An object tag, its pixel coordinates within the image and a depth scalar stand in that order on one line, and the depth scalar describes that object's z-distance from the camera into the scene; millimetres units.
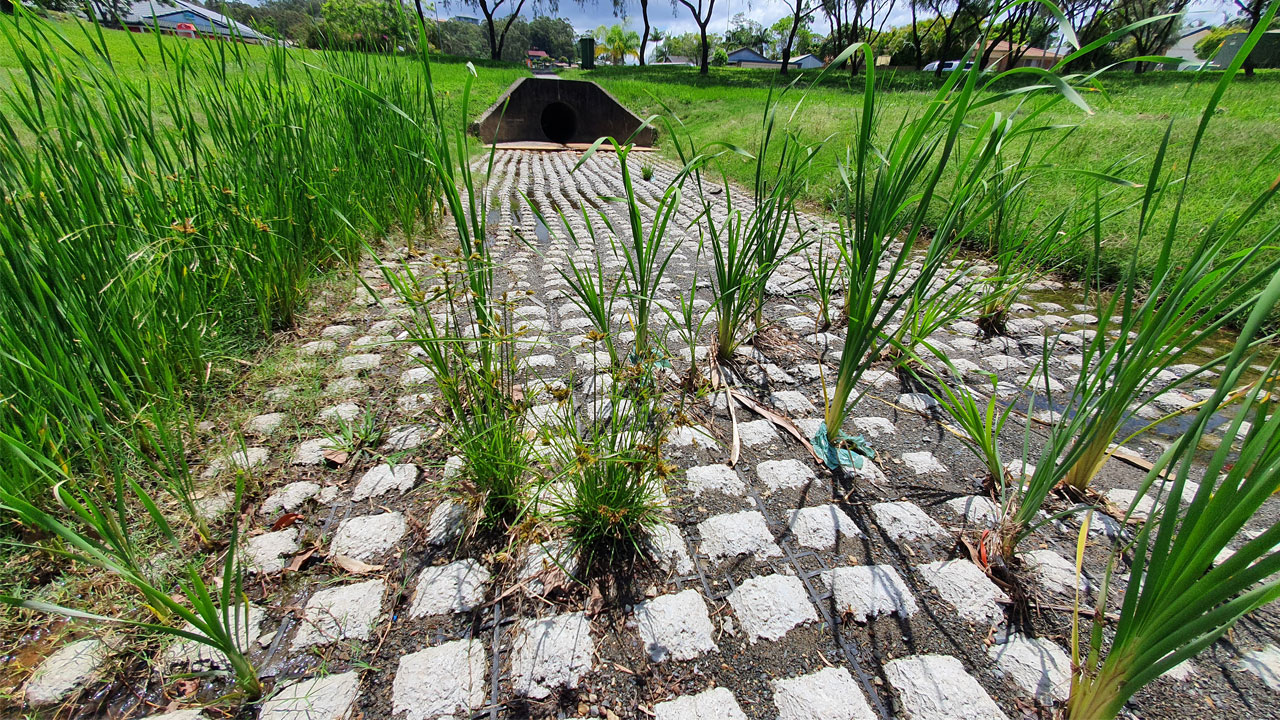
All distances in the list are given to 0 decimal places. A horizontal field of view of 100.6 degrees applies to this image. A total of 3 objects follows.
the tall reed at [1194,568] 685
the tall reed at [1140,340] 934
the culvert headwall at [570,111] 12305
